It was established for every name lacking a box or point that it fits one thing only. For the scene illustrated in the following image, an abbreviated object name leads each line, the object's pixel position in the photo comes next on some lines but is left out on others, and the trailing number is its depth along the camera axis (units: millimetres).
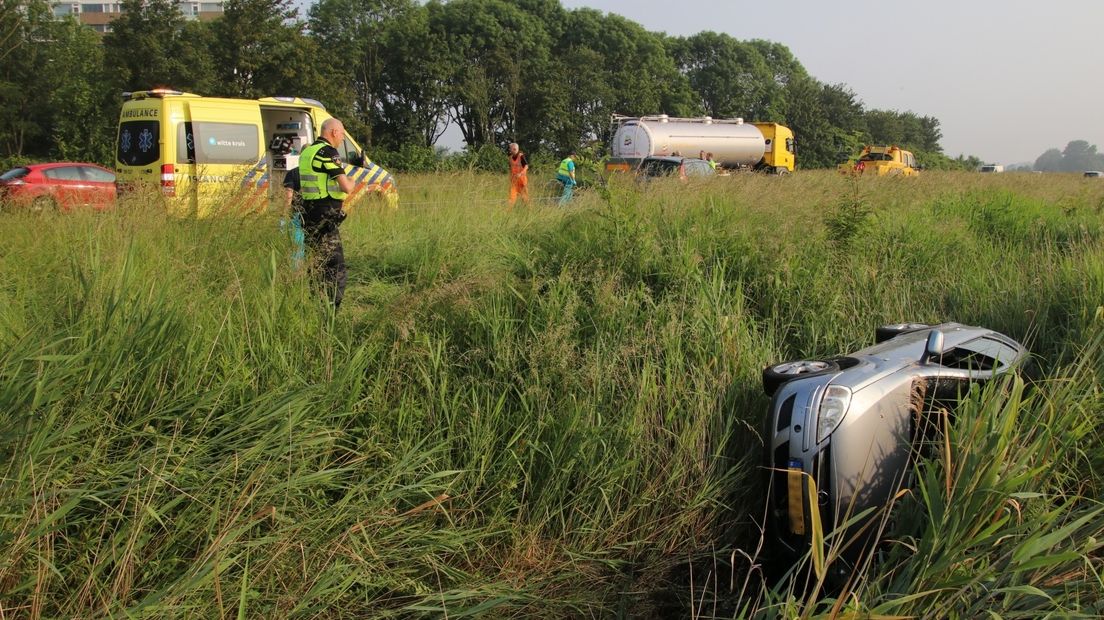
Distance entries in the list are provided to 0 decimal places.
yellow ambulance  11383
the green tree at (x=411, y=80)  42969
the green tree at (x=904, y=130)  63625
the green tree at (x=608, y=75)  43875
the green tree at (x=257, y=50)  26750
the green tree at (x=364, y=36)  42219
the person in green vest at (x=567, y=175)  11625
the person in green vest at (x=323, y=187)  5953
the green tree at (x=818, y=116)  52188
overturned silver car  3186
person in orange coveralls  10299
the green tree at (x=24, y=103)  27230
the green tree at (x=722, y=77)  62031
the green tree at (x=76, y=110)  30594
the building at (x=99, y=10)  95188
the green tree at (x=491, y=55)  42250
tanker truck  27625
